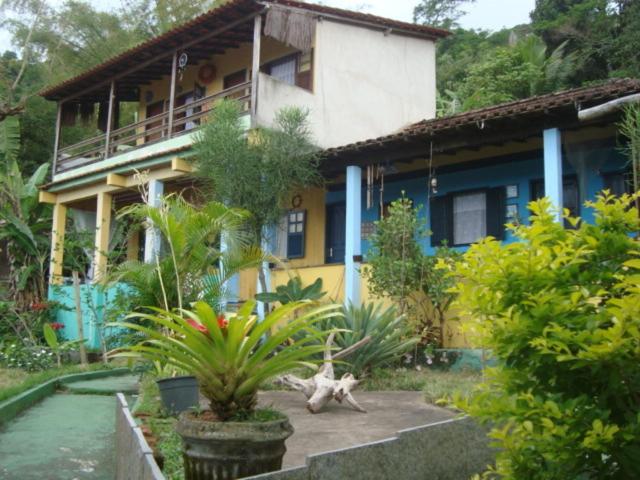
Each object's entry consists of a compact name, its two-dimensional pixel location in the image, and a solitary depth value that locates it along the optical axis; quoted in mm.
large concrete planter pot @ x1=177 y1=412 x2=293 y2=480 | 3752
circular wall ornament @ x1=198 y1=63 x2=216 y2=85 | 16750
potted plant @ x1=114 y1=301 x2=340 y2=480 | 3766
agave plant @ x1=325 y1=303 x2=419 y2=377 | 9125
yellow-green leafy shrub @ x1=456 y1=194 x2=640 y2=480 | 2484
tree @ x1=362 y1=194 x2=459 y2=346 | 10336
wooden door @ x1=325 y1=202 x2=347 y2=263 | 14117
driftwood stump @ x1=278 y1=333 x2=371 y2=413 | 7188
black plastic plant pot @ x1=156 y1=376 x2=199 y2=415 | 6680
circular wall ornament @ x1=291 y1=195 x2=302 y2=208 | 14719
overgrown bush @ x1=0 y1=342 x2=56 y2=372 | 12891
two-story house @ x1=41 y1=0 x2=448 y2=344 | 13383
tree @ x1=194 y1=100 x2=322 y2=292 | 11352
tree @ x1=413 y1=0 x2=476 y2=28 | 35312
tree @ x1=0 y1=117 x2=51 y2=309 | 16812
